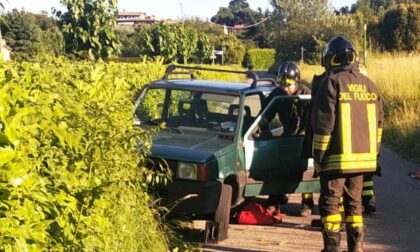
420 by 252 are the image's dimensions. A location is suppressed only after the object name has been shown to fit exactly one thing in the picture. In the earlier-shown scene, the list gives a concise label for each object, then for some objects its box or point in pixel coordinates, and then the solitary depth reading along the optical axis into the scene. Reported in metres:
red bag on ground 7.61
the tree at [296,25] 55.58
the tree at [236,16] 137.84
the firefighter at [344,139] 5.61
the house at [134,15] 119.14
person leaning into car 7.71
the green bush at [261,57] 67.19
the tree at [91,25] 16.53
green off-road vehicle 6.38
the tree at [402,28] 35.41
